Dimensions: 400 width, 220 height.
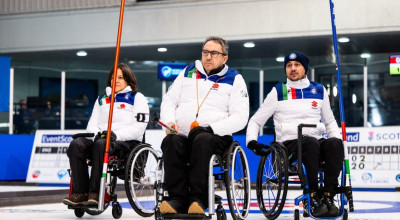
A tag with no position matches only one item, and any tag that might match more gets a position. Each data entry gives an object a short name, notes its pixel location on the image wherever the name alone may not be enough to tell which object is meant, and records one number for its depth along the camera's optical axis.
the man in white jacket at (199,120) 6.84
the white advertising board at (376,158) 14.87
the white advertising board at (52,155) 16.66
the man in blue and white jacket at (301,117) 7.60
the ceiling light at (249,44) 22.34
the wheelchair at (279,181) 7.43
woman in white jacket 8.39
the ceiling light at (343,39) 21.33
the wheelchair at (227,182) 6.78
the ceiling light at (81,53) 24.62
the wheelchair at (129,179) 8.50
